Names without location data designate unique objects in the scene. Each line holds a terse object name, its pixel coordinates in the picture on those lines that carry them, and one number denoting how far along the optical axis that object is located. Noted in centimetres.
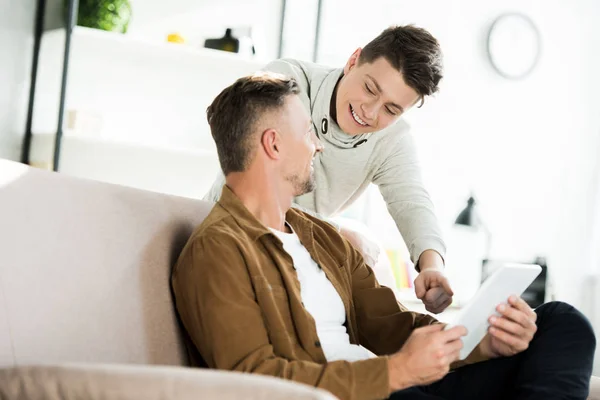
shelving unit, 380
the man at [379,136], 207
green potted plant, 380
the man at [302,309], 139
